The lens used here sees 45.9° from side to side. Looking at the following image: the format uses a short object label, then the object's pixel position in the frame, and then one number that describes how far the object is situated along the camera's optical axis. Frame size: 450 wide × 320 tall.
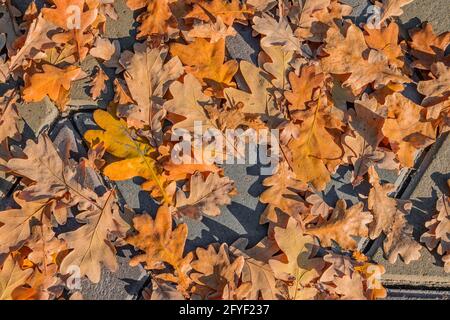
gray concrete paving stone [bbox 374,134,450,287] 2.42
